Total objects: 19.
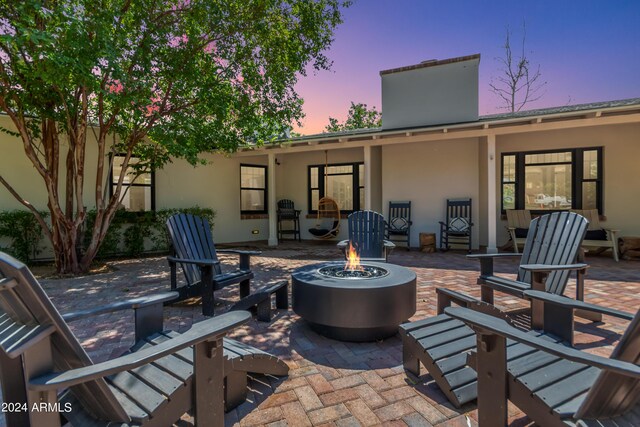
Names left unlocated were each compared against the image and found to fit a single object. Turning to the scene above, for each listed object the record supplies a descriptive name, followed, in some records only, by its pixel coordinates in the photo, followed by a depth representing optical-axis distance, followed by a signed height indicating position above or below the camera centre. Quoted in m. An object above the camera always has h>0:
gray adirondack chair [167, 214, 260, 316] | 3.29 -0.55
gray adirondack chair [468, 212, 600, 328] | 2.63 -0.47
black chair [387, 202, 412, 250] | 8.38 -0.34
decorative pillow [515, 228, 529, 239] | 7.17 -0.58
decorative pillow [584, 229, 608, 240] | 6.59 -0.58
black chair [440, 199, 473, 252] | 7.70 -0.42
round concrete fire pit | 2.51 -0.74
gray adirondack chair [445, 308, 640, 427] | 1.08 -0.72
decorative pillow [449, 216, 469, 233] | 7.70 -0.43
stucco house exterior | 6.83 +0.97
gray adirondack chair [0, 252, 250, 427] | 0.97 -0.55
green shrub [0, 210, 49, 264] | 6.02 -0.41
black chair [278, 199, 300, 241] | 10.19 -0.29
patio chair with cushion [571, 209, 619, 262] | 6.34 -0.60
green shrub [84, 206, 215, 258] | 6.91 -0.53
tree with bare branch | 15.79 +6.10
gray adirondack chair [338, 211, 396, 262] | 4.45 -0.38
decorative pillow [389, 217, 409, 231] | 8.51 -0.44
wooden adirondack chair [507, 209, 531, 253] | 7.21 -0.43
